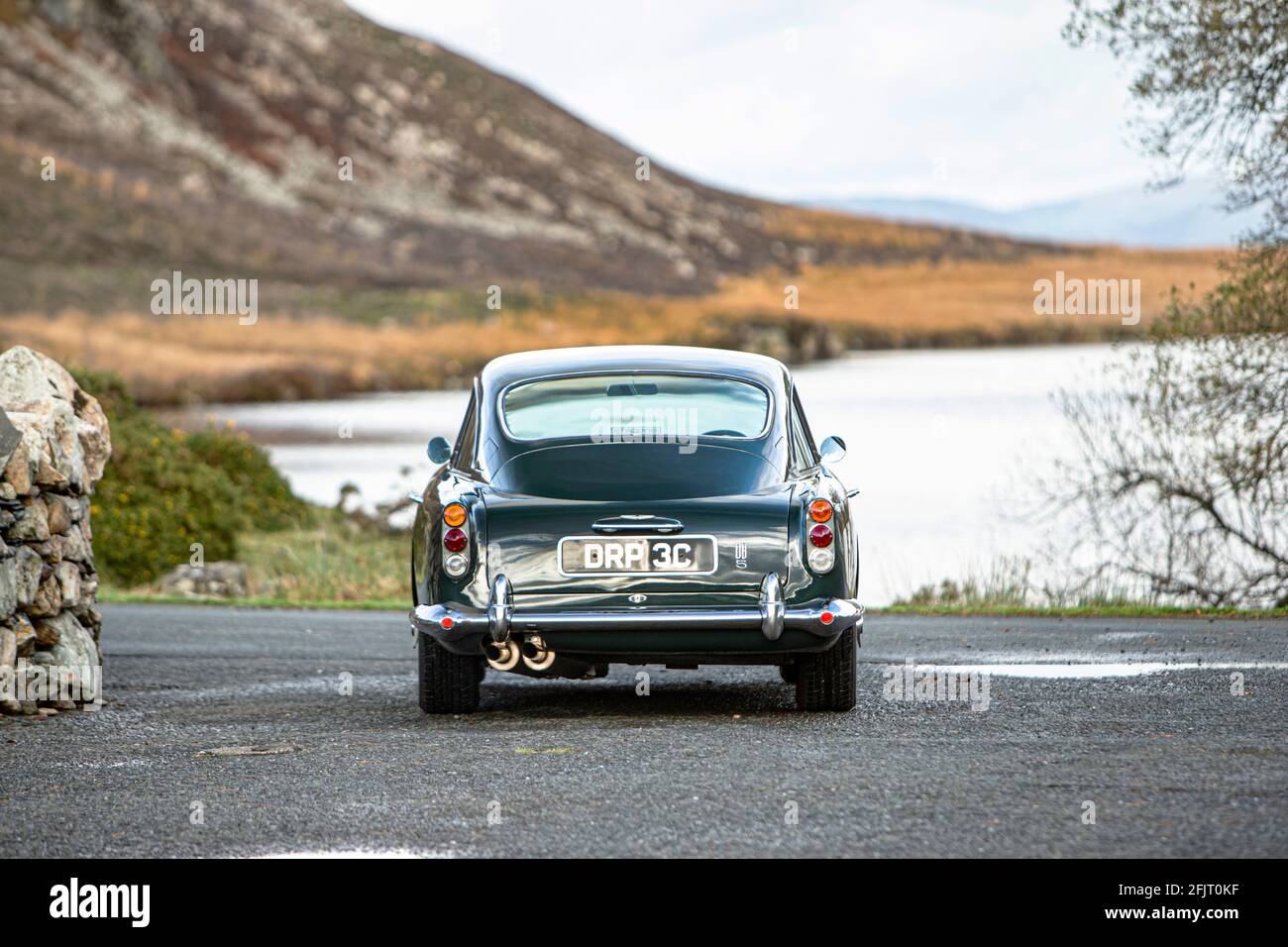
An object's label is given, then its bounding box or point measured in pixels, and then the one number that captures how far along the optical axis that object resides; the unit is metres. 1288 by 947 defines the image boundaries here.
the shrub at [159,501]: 22.05
